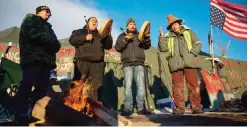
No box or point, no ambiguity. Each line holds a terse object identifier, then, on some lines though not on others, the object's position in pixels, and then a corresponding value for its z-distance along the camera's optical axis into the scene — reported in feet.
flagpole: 33.82
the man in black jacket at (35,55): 12.84
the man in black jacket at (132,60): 17.46
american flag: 28.58
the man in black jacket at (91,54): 16.87
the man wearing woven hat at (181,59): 18.19
